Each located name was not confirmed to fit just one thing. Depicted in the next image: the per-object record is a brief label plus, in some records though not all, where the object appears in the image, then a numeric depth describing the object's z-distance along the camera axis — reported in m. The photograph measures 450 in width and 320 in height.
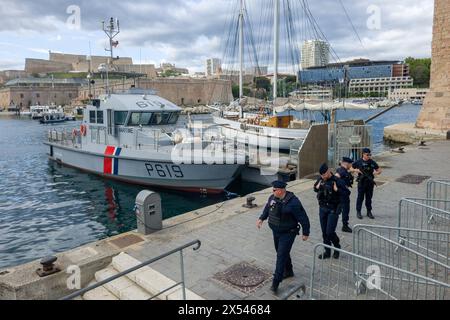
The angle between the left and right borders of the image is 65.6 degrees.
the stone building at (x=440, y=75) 26.05
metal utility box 7.51
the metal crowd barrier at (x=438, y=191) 7.44
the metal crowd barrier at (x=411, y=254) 5.52
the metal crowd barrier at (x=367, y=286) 4.73
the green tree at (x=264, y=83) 74.82
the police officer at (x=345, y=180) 6.58
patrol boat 14.76
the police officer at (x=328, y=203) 5.95
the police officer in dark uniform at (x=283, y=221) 5.00
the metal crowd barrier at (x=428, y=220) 7.27
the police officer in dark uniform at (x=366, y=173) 8.06
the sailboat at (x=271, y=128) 23.98
